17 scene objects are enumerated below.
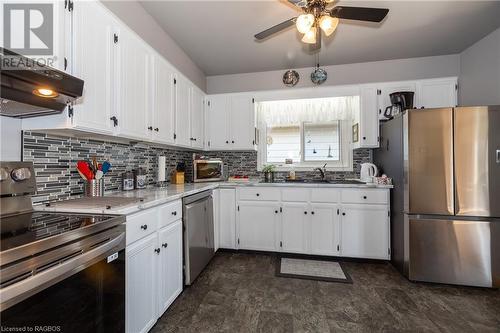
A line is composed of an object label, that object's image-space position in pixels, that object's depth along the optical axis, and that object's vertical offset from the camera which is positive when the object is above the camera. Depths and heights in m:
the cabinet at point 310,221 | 2.57 -0.65
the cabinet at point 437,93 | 2.73 +0.89
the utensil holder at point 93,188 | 1.66 -0.14
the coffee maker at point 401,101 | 2.58 +0.76
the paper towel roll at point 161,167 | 2.45 +0.02
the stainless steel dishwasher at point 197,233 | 2.00 -0.64
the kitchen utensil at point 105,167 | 1.75 +0.01
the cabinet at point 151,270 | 1.34 -0.70
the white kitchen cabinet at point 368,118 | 2.84 +0.61
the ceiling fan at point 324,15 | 1.54 +1.08
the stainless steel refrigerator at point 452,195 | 2.07 -0.27
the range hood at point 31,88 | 0.92 +0.38
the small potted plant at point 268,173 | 3.20 -0.08
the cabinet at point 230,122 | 3.17 +0.66
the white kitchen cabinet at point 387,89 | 2.79 +0.96
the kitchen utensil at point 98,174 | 1.69 -0.04
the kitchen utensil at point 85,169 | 1.60 +0.00
